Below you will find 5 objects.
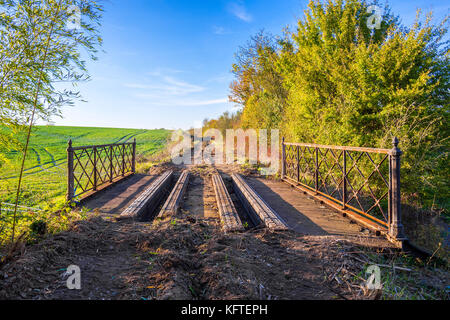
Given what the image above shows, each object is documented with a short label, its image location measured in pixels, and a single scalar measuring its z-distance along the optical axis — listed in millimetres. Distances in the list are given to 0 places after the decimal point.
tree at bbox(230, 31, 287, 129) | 13445
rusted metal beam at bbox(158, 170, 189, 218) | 4785
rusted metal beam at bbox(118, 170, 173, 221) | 4641
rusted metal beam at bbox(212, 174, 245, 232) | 4035
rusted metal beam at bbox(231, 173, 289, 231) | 4191
